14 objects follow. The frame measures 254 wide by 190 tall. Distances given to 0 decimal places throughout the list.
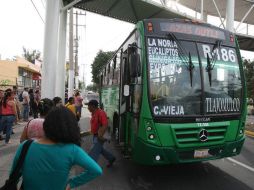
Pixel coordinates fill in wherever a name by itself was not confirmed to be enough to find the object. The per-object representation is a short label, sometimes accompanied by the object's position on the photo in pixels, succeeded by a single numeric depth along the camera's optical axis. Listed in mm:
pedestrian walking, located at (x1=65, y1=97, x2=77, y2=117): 5863
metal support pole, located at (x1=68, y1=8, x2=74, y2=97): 15496
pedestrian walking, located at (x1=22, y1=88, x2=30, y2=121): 10193
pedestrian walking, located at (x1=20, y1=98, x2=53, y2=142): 2459
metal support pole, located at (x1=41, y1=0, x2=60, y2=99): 8037
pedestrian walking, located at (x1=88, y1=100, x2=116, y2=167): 4250
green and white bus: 3580
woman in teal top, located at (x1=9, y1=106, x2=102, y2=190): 1526
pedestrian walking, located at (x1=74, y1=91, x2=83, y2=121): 8470
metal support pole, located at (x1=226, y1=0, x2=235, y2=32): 12443
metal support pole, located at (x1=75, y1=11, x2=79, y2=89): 25583
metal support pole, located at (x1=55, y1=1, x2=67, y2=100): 9773
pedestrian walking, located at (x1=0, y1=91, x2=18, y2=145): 6070
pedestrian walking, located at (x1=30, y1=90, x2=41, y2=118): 9891
